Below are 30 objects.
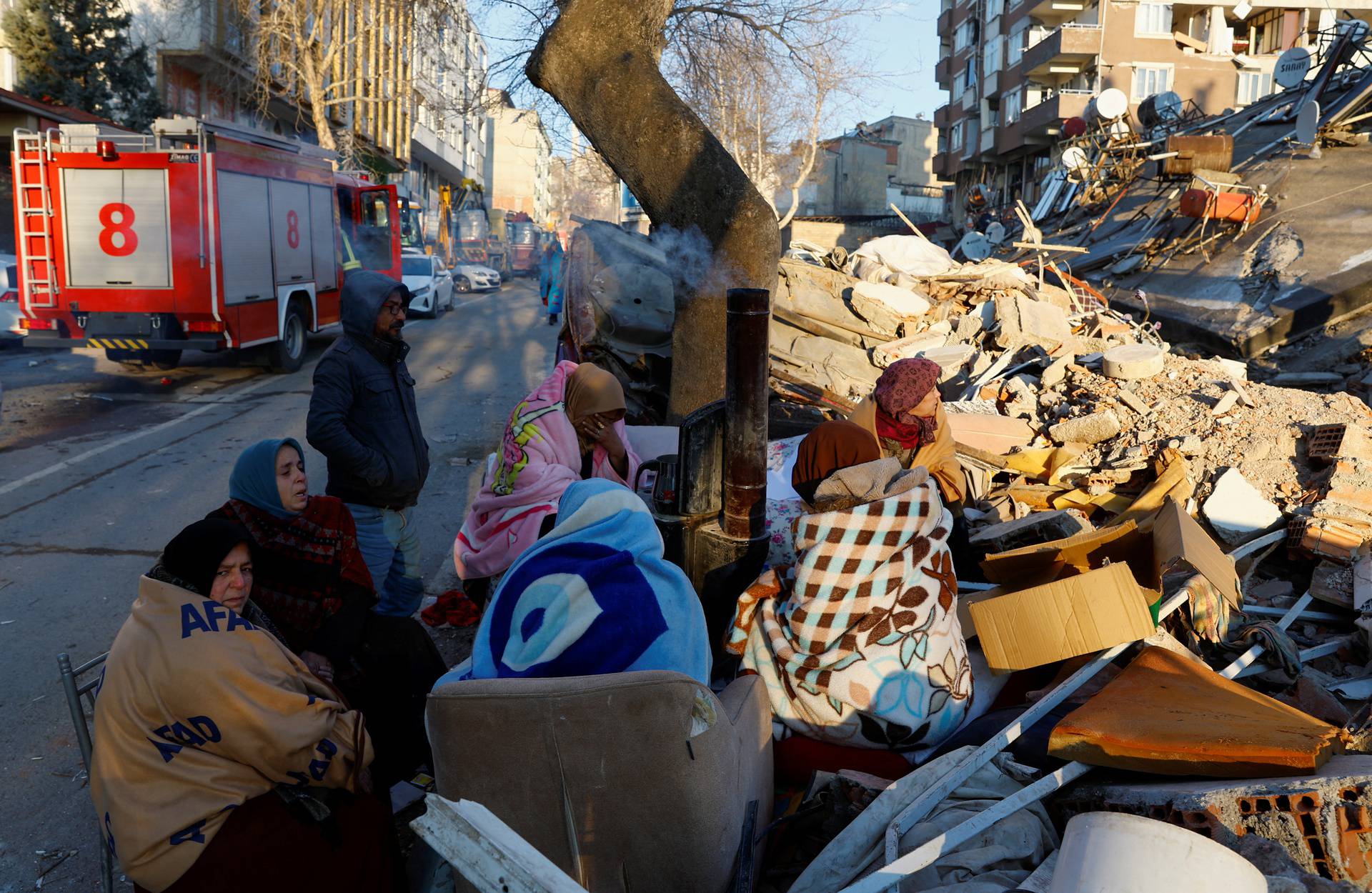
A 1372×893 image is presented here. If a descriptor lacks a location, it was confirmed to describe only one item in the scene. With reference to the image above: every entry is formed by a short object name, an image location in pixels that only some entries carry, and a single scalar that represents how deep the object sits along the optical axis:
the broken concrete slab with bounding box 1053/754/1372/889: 2.20
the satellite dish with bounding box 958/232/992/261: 18.27
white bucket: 1.80
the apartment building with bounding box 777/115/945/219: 60.03
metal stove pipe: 3.74
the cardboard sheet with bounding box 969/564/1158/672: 3.27
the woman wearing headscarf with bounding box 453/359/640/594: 4.36
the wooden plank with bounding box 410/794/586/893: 1.74
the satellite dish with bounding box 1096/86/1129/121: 24.95
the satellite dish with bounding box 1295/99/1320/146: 18.12
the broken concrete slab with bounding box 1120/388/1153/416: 7.12
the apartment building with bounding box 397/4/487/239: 45.31
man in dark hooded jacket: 4.09
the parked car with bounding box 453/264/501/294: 31.16
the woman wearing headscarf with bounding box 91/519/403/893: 2.29
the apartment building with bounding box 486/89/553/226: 77.50
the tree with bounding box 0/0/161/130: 20.80
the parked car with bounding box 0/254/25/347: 13.25
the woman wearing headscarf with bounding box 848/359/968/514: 5.07
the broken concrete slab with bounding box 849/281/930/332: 10.26
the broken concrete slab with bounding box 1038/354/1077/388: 8.29
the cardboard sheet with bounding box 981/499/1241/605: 3.82
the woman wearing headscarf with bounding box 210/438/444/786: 3.23
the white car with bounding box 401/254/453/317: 20.31
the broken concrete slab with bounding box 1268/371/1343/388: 9.82
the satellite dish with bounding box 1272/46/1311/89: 21.88
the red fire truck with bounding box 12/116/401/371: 11.16
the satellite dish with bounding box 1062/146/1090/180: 25.39
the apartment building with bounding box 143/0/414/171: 24.69
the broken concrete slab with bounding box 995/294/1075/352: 9.33
